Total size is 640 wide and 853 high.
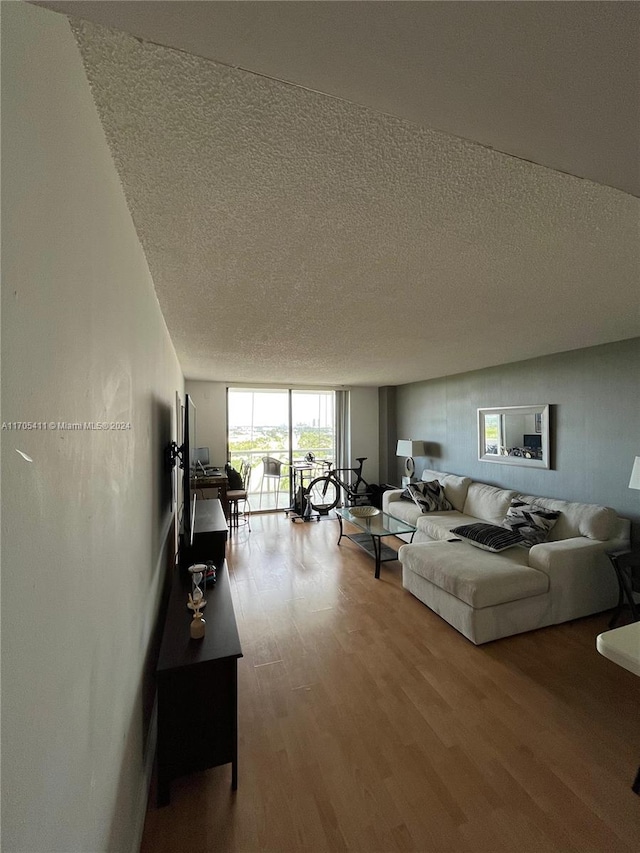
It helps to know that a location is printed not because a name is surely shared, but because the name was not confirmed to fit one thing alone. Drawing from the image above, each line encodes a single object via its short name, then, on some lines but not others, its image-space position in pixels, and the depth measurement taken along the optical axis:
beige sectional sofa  2.49
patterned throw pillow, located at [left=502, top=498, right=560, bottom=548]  3.15
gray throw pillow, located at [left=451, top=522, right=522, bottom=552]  3.05
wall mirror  3.80
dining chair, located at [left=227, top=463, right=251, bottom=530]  5.12
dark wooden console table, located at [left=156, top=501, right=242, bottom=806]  1.43
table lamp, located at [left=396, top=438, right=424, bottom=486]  5.58
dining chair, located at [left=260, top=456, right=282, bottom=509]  6.07
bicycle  5.92
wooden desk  4.72
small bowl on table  4.26
